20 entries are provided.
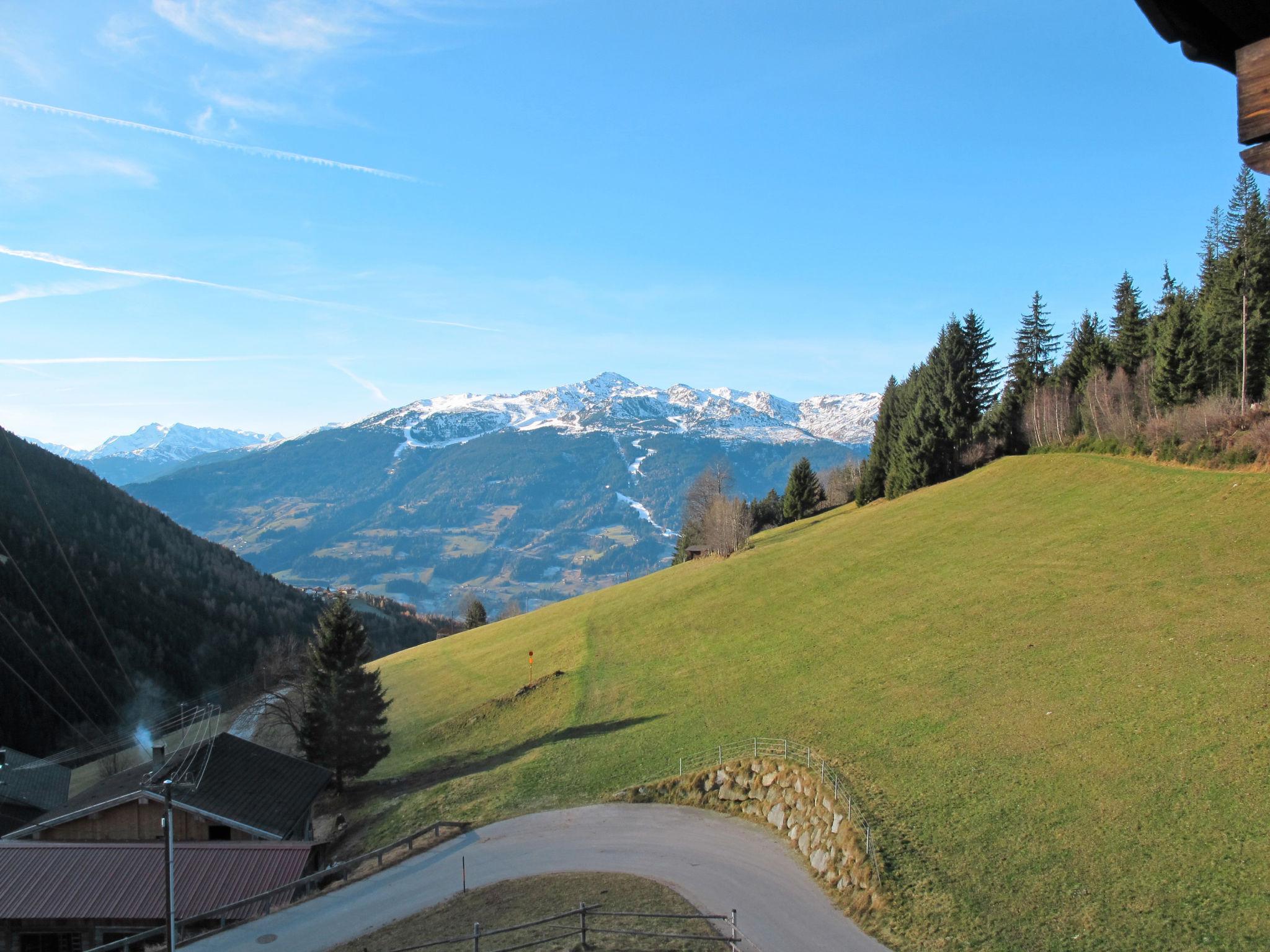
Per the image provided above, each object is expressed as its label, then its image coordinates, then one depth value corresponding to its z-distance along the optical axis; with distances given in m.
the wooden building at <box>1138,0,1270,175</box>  3.80
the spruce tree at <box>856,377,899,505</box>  84.06
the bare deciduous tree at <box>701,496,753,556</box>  77.00
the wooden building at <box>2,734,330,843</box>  29.53
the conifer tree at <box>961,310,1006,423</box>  76.06
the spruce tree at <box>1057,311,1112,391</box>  70.19
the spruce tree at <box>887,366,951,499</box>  74.81
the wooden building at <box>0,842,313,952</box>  26.59
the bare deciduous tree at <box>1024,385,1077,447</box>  66.69
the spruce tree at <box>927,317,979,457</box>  75.00
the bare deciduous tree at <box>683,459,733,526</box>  105.06
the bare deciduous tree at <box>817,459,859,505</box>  104.88
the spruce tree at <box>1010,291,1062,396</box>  84.38
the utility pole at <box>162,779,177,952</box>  16.34
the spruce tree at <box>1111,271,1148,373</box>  66.38
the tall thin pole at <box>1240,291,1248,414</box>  47.03
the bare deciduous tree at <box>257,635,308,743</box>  49.09
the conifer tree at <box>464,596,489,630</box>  122.44
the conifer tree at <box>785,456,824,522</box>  100.94
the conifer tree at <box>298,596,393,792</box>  40.00
